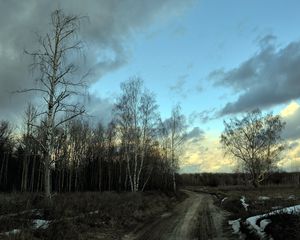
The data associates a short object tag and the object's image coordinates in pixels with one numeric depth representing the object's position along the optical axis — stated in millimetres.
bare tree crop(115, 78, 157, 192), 28035
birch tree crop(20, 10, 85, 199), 12551
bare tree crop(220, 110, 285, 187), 43796
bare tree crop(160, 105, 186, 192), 40765
